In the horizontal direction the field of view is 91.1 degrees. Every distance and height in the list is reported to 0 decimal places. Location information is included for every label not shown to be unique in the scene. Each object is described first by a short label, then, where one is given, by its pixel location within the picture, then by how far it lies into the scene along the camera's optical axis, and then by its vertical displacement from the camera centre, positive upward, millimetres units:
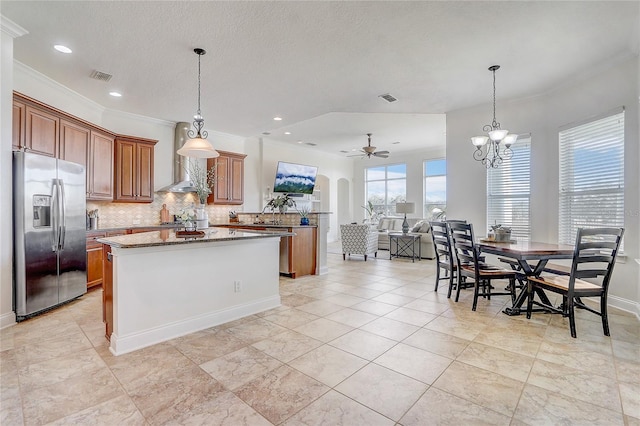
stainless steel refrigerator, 3266 -244
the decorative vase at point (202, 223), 4808 -181
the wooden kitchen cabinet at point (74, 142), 4195 +972
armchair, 7277 -664
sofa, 7629 -542
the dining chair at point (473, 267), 3682 -723
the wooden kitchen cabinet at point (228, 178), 7031 +765
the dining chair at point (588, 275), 2908 -599
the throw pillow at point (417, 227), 7842 -391
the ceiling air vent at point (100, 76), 4062 +1791
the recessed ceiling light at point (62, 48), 3398 +1790
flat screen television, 8977 +1005
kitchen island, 2621 -688
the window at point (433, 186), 10195 +832
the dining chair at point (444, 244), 4140 -450
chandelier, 4289 +996
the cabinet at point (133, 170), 5469 +756
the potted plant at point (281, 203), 6000 +161
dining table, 3186 -427
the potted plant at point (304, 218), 5656 -120
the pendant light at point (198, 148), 3539 +725
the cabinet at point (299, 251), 5379 -703
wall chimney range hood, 6416 +986
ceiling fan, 8348 +1621
